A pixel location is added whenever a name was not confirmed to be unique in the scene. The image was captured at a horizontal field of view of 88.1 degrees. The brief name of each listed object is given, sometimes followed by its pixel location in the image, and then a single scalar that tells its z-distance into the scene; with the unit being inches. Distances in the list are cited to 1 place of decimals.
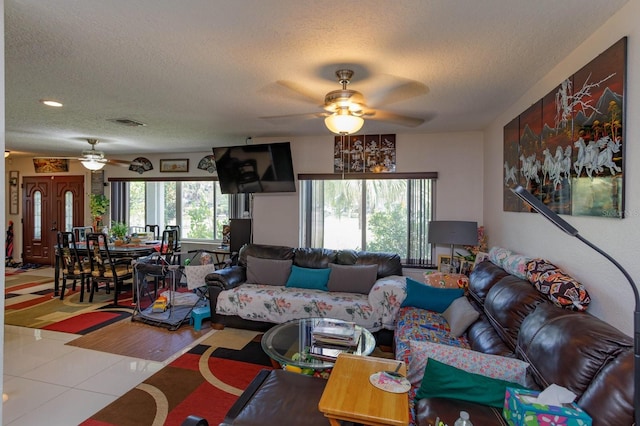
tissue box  49.1
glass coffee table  90.4
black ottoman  63.5
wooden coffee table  50.8
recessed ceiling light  127.1
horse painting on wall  65.1
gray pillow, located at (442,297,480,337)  101.7
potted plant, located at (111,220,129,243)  217.8
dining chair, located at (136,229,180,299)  158.8
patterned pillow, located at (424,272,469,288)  132.3
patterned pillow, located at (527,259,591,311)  71.3
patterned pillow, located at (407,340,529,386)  66.2
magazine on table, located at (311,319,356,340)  100.3
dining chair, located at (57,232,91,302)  190.7
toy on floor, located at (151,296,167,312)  161.9
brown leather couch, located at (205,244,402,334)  150.3
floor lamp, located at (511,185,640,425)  37.4
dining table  195.0
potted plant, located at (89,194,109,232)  253.0
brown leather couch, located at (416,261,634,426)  48.4
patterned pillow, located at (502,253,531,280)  94.3
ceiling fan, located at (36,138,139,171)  194.7
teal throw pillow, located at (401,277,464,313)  122.5
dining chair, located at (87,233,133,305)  182.4
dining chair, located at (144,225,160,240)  253.6
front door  281.9
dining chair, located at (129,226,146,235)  267.9
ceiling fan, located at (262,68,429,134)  93.7
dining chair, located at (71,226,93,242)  241.8
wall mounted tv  176.7
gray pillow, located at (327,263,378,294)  151.2
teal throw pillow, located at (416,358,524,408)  63.6
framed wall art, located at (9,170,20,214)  297.4
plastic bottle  49.3
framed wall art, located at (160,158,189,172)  251.0
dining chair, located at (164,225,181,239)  235.9
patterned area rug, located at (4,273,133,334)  152.1
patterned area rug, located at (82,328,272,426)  88.0
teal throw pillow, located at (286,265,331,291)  157.5
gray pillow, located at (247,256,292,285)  163.5
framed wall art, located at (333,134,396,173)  179.6
